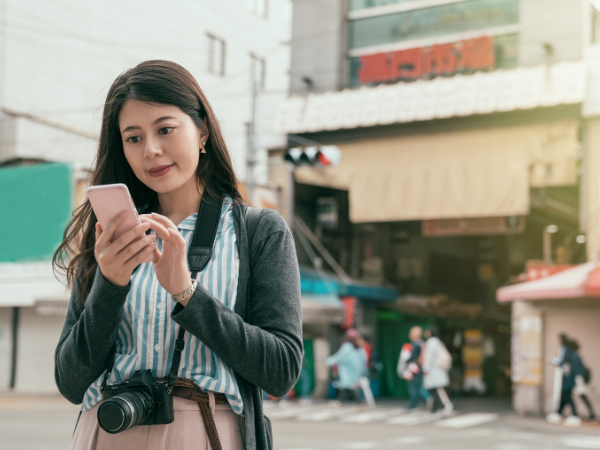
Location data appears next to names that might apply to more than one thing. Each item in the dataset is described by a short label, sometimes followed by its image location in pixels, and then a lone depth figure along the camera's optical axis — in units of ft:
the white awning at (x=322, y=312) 49.70
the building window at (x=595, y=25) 45.83
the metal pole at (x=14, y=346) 59.77
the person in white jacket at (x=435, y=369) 44.73
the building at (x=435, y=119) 45.21
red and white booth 43.78
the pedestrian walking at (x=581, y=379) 40.42
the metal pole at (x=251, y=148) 51.47
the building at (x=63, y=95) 57.93
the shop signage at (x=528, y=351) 45.85
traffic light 49.78
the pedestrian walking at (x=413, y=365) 45.85
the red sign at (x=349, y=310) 55.01
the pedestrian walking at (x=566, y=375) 40.78
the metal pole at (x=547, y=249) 48.34
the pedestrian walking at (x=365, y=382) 49.06
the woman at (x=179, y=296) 4.69
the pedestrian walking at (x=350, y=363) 48.39
